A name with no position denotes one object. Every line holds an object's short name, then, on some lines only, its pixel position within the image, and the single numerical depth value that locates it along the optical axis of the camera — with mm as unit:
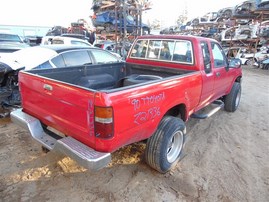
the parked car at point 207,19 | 20094
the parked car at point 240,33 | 15061
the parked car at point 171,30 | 26859
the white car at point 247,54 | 14695
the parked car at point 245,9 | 13842
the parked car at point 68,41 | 8992
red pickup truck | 2146
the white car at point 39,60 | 4516
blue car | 13969
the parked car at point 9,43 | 7325
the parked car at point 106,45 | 13078
